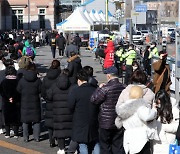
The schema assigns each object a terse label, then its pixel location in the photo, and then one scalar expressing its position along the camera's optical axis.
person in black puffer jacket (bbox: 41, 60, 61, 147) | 10.22
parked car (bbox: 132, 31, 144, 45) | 57.00
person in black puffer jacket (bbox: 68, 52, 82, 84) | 13.03
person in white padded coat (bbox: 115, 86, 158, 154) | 7.14
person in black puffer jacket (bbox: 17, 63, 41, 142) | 10.75
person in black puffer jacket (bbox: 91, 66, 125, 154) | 8.11
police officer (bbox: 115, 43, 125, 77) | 22.44
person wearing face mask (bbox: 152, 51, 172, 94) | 12.20
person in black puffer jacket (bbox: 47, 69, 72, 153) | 9.57
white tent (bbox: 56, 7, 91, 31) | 41.75
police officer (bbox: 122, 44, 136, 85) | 19.41
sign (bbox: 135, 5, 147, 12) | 62.66
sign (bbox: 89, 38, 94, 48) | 41.66
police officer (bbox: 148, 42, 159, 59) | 21.40
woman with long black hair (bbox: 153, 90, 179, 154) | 7.16
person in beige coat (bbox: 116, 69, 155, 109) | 7.62
